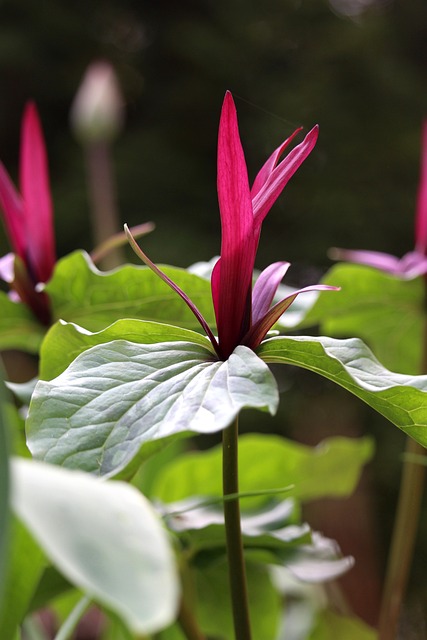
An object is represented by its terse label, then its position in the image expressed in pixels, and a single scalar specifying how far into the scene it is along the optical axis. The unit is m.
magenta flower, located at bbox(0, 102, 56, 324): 0.66
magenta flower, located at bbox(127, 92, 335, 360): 0.53
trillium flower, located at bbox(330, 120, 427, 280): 0.70
